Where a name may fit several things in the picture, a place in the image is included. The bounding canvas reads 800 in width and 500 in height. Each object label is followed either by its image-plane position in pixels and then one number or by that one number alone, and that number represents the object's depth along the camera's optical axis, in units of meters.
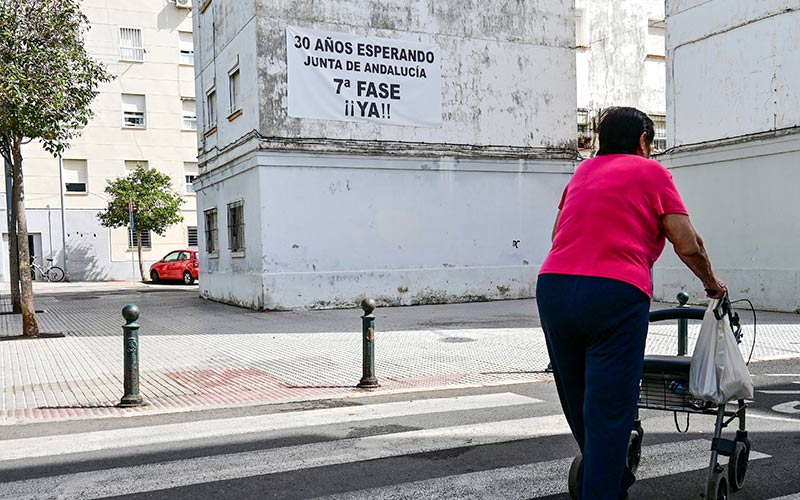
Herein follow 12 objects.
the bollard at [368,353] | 7.96
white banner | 16.38
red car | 29.31
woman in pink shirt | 3.02
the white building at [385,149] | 16.16
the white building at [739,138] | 14.77
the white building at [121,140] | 33.28
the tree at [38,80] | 11.25
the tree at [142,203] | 31.06
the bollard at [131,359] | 7.16
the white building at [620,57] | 27.25
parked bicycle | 33.09
